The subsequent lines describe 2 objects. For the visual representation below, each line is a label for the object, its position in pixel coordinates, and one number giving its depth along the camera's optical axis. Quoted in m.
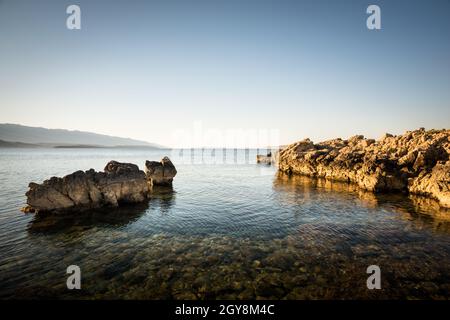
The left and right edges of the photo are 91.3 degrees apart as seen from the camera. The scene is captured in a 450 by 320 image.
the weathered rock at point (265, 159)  116.86
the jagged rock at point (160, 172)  43.25
